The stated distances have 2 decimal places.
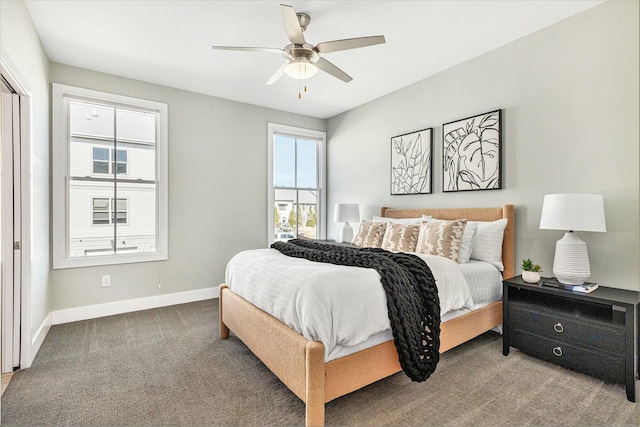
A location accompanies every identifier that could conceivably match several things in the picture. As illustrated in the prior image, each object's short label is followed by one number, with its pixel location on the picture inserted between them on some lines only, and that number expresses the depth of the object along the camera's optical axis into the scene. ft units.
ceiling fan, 7.18
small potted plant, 8.23
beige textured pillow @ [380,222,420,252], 10.26
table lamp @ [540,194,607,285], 7.28
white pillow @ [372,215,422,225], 11.52
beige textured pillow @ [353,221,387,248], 11.28
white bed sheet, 8.31
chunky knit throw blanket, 6.23
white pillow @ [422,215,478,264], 9.45
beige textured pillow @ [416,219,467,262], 9.24
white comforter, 5.66
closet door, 7.66
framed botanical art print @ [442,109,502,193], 10.09
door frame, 7.87
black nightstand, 6.61
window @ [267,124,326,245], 15.98
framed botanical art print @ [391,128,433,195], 12.26
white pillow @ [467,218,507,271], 9.57
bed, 5.47
